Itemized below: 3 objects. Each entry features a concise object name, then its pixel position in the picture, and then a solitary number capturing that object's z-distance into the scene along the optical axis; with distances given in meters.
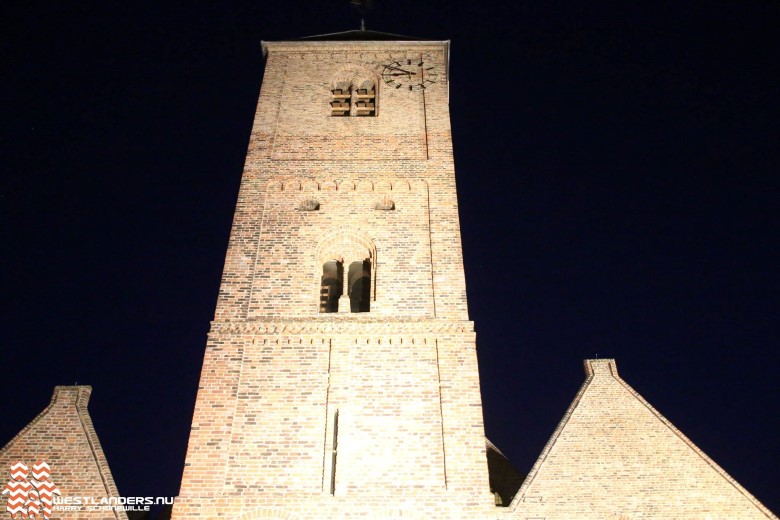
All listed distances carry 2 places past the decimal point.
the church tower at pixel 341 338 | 8.76
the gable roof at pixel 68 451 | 9.76
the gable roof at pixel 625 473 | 9.97
